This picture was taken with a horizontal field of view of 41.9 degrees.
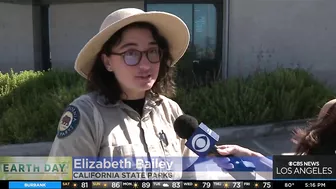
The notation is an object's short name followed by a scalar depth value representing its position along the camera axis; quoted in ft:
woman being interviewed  4.69
